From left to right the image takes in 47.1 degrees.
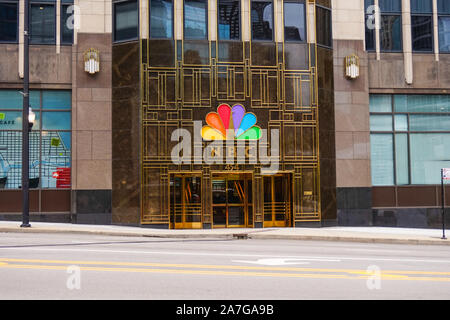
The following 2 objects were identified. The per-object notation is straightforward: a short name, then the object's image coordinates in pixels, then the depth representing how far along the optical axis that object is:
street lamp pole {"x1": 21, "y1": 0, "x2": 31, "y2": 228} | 19.09
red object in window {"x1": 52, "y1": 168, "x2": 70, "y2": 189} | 22.64
